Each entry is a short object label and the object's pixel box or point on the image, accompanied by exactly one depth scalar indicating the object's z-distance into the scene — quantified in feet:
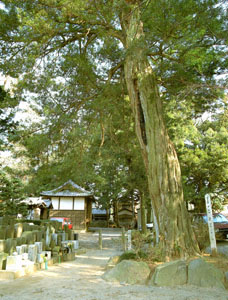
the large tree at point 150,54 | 20.68
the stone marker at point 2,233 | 22.55
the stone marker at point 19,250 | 20.95
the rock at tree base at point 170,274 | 16.22
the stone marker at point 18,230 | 24.83
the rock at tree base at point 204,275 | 15.57
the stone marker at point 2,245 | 20.13
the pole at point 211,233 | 20.69
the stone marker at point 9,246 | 20.40
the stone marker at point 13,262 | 19.09
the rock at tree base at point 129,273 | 17.16
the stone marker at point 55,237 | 28.29
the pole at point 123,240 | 33.02
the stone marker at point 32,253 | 21.61
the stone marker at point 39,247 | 23.27
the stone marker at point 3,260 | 18.87
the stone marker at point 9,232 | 23.42
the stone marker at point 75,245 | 34.24
